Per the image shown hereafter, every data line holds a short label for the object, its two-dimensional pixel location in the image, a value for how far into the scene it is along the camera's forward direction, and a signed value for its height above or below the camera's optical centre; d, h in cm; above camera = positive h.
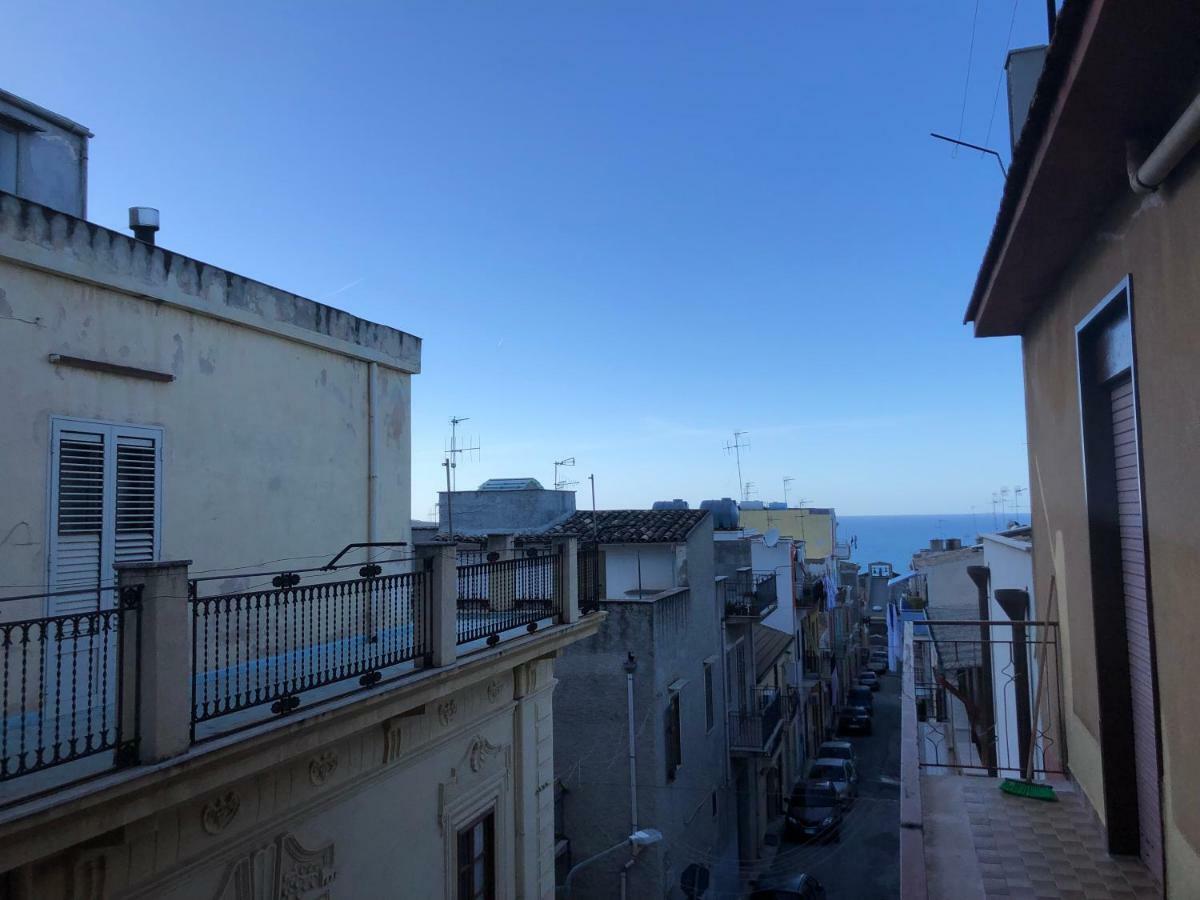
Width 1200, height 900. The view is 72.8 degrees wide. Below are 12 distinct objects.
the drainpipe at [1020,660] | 809 -167
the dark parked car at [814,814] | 2358 -910
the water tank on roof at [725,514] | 3166 -26
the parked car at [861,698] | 4241 -1024
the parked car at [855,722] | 3812 -1029
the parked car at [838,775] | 2570 -880
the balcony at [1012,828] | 449 -214
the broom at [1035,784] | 581 -206
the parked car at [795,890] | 1706 -815
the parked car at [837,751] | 3025 -918
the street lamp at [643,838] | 1262 -512
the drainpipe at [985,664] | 1021 -224
